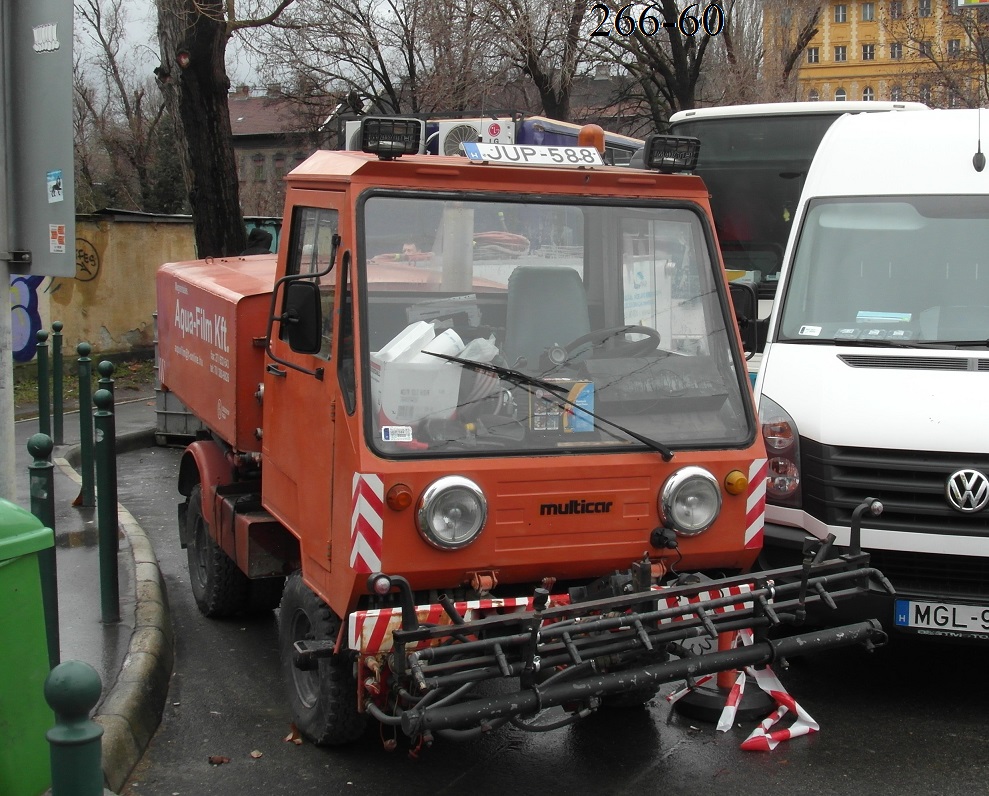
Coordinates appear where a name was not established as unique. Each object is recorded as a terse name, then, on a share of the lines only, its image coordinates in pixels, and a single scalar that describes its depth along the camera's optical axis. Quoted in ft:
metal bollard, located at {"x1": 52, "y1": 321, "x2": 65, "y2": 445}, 36.47
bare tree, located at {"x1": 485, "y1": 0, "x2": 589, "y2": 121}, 72.74
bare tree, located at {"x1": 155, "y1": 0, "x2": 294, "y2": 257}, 43.29
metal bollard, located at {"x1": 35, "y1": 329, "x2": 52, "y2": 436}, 34.09
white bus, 38.06
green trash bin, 11.91
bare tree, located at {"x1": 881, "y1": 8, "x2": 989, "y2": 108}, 86.43
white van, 16.94
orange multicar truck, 13.21
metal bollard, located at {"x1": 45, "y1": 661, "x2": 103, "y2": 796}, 8.34
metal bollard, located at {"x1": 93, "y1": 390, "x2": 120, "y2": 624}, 20.06
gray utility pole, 15.56
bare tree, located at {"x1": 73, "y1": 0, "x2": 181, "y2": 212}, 119.44
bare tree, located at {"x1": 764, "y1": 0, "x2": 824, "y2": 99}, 94.94
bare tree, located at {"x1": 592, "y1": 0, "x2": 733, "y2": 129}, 81.25
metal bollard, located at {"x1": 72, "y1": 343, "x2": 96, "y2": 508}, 25.43
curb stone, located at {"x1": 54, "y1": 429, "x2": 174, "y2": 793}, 15.29
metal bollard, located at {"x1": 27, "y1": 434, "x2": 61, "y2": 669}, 15.72
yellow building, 89.76
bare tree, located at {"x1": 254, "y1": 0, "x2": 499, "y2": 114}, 74.95
